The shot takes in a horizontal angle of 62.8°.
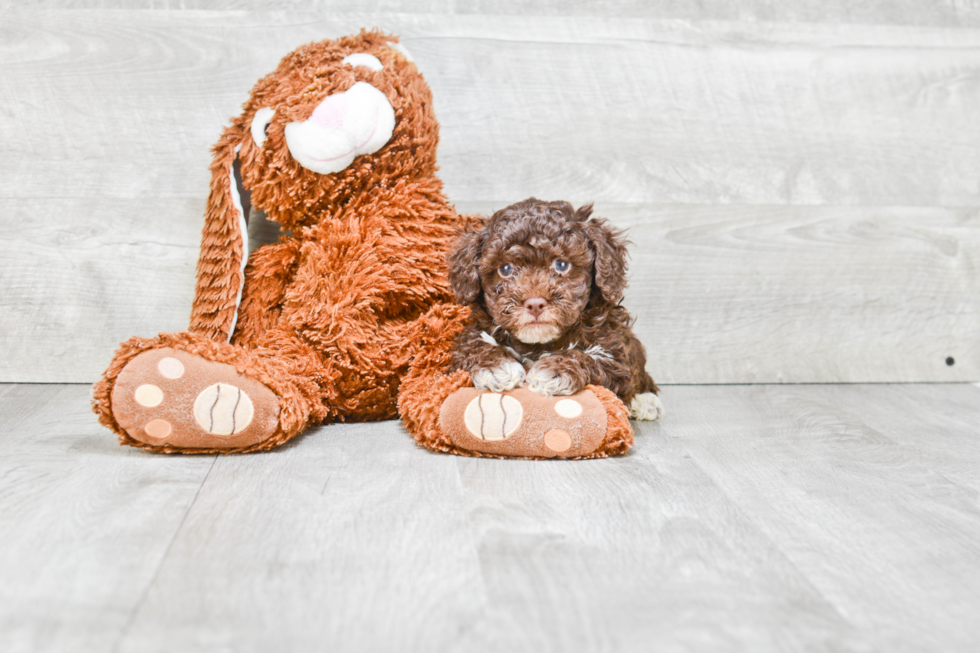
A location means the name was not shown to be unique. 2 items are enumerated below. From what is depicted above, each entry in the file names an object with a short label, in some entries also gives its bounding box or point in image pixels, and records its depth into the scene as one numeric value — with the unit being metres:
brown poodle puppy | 0.97
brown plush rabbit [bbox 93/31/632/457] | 0.97
